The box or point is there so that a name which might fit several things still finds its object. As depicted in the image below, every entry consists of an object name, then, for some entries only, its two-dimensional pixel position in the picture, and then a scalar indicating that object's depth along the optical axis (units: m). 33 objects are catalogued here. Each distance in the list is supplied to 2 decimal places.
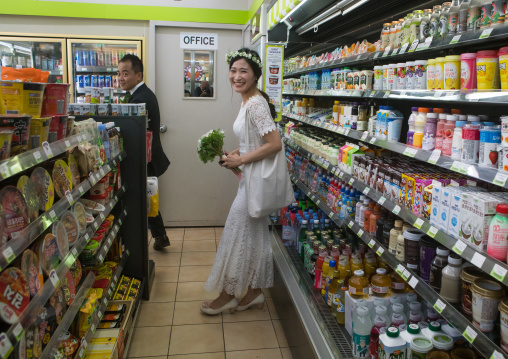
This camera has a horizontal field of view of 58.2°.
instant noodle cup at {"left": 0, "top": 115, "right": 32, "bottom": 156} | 1.65
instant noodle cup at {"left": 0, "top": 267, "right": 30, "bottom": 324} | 1.55
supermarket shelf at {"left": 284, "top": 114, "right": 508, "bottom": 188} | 1.69
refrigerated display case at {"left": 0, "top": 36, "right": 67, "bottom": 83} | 5.60
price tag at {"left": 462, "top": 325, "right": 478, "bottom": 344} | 1.70
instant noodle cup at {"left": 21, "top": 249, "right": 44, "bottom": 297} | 1.79
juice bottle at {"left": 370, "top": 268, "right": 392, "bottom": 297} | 2.63
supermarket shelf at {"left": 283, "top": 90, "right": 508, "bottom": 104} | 1.70
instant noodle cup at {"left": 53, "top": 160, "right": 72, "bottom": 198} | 2.23
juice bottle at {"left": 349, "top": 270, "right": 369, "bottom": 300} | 2.69
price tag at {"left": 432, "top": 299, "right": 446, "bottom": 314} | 1.92
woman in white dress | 3.32
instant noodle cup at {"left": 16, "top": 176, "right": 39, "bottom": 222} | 1.83
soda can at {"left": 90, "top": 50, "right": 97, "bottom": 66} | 5.77
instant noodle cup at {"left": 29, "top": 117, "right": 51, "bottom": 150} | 1.85
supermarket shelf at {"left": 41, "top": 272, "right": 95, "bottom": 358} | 1.96
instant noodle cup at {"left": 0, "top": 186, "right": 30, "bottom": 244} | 1.60
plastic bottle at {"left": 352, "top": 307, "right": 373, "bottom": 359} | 2.43
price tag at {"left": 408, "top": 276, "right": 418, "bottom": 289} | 2.18
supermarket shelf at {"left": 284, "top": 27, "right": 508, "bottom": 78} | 1.73
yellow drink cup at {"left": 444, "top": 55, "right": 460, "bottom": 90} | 2.07
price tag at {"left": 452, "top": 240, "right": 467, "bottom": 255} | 1.80
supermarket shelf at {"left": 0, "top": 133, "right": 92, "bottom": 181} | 1.53
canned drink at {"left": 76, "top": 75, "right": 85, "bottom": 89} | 5.80
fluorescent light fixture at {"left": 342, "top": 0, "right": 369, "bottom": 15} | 3.17
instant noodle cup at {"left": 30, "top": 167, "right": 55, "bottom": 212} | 2.01
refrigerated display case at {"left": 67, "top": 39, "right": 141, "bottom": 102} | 5.72
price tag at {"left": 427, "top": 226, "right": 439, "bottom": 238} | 2.02
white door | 5.89
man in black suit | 4.58
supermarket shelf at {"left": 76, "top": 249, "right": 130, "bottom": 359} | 2.45
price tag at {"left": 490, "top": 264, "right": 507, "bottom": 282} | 1.53
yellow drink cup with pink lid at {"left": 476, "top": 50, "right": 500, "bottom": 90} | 1.87
